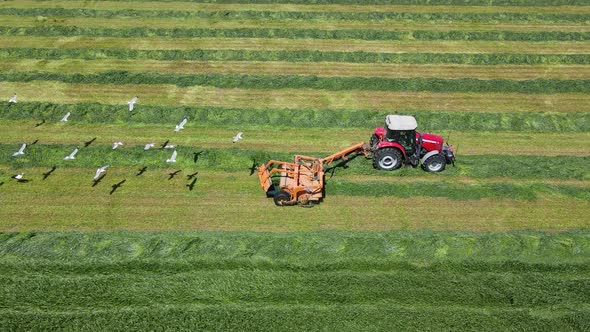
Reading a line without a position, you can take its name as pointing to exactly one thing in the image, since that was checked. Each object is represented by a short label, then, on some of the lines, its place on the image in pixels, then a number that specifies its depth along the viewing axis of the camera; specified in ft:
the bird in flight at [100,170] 48.42
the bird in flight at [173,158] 50.93
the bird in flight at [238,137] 54.65
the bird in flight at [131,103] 58.95
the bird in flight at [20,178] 49.17
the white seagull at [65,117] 57.77
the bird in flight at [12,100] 60.80
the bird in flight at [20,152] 51.47
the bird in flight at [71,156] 51.33
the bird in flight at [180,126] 55.11
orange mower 45.70
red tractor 48.78
